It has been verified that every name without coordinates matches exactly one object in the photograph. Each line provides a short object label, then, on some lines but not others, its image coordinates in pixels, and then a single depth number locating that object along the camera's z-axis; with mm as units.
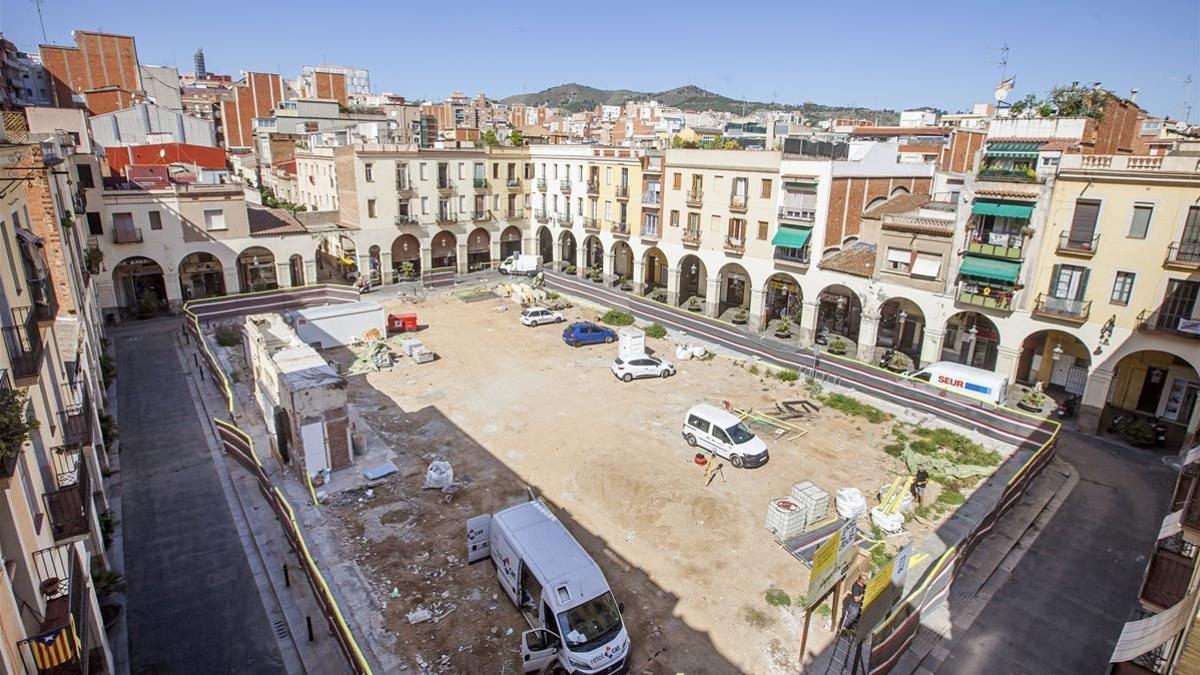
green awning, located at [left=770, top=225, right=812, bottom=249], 40438
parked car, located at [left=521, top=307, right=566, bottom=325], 44594
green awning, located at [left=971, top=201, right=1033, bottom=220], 31250
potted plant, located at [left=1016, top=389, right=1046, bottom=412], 32938
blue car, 40719
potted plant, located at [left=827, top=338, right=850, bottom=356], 40475
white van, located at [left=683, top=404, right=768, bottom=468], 25531
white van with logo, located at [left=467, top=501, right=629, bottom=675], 15039
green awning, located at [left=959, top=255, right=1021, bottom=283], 32031
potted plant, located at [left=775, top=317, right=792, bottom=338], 43531
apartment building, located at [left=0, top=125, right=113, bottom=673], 10156
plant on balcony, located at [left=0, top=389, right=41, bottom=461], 9242
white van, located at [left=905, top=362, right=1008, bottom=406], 31062
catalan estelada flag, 10008
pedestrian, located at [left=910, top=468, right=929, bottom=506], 23234
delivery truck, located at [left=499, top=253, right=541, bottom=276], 57969
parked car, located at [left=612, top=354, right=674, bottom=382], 34875
